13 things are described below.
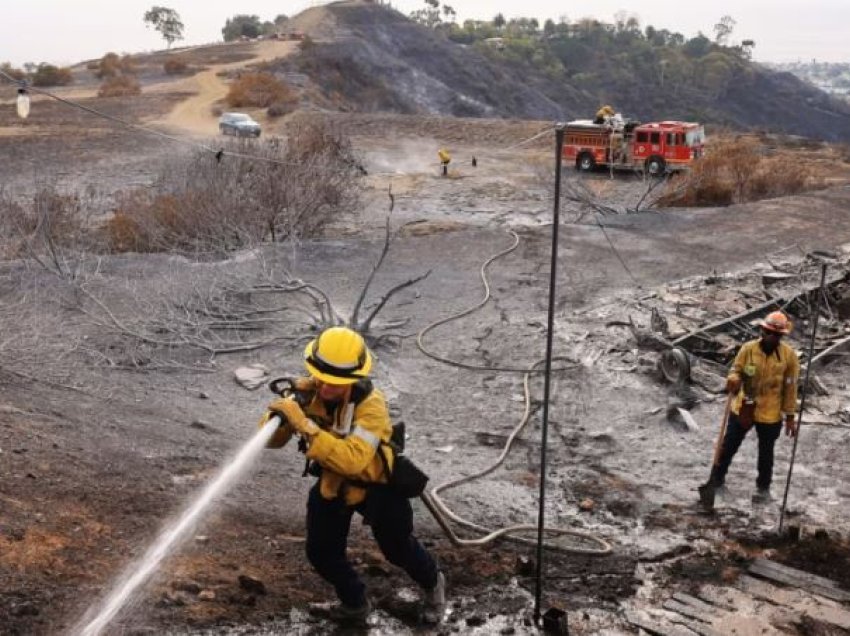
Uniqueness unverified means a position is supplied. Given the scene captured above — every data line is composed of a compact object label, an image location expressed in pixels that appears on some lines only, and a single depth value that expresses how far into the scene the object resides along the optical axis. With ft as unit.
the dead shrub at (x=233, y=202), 46.44
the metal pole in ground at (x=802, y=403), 18.45
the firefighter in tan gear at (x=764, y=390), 20.33
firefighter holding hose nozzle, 12.12
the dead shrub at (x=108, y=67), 169.37
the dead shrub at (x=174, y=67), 169.99
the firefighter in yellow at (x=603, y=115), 92.48
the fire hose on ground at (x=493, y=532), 15.41
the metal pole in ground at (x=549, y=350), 12.23
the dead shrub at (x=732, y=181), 69.56
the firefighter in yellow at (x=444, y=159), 90.06
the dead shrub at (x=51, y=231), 37.14
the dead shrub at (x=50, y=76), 158.71
